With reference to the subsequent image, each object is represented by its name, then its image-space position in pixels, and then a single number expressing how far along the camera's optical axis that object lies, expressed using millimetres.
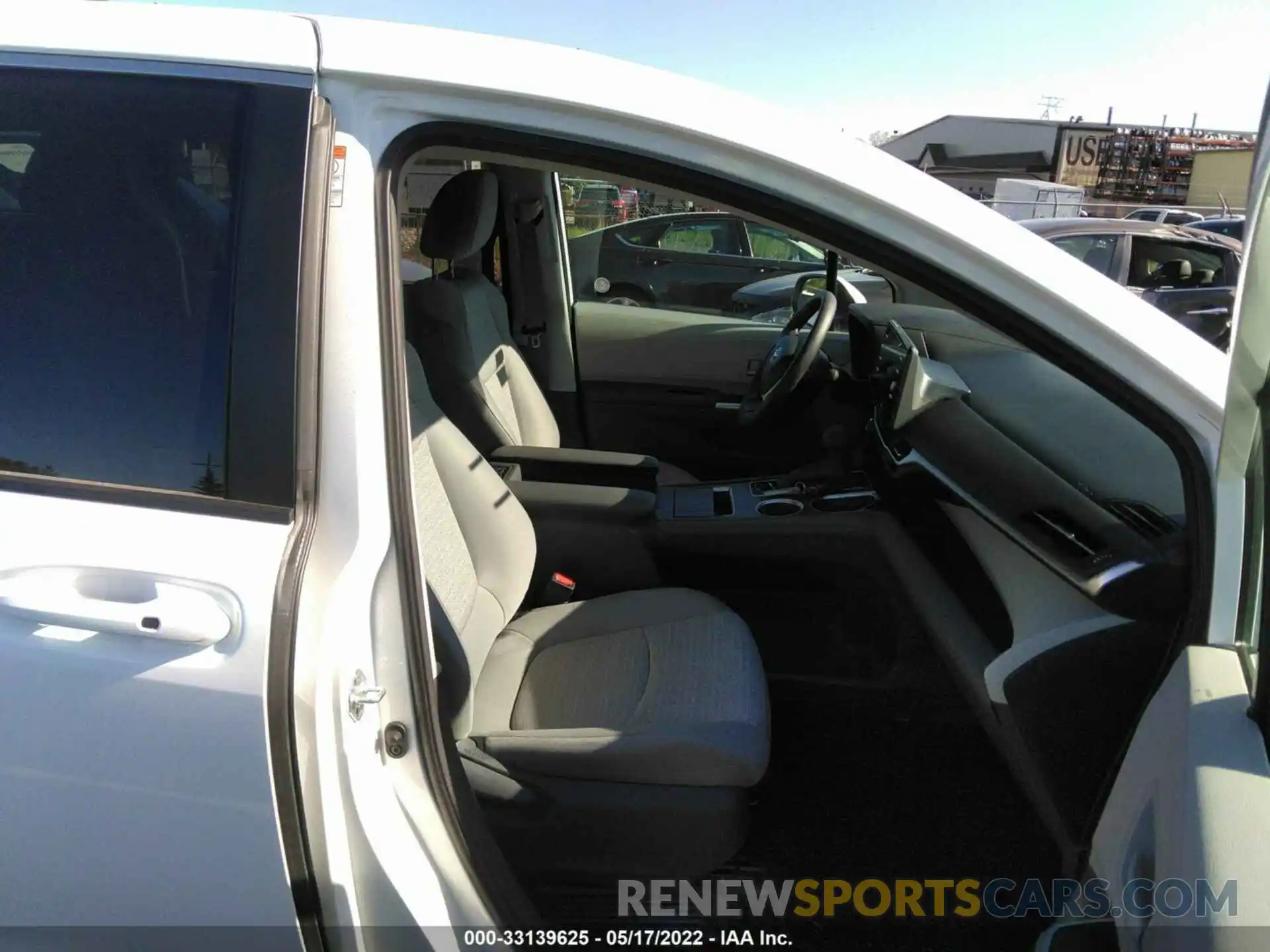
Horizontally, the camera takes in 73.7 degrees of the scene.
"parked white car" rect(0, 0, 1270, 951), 972
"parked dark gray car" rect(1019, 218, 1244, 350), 6043
